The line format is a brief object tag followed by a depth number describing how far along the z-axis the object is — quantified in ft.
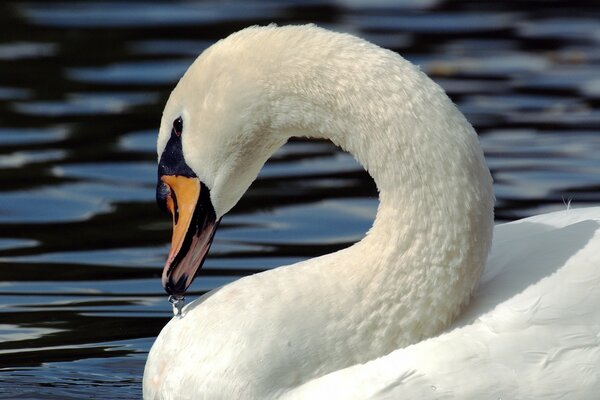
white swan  37.55
